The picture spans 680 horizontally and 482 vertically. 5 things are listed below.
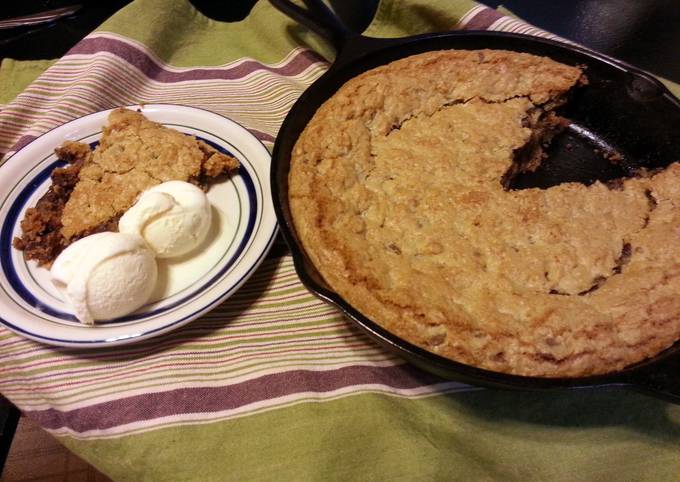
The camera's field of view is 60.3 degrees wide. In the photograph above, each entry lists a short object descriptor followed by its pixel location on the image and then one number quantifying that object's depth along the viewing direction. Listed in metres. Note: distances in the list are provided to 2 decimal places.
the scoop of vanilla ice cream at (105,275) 0.38
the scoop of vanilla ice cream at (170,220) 0.41
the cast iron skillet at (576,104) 0.45
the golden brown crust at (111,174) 0.44
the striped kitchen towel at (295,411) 0.35
